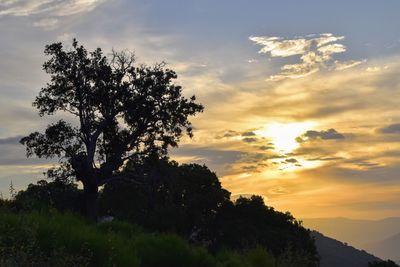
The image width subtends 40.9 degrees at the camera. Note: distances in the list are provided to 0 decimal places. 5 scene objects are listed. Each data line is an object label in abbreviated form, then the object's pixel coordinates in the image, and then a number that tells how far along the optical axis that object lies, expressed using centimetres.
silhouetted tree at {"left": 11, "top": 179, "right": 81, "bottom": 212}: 3747
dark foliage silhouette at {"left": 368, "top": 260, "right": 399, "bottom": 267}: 5337
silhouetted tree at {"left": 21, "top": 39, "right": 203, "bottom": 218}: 3722
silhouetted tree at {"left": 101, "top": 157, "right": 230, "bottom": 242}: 4909
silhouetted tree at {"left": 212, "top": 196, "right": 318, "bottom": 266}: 4966
